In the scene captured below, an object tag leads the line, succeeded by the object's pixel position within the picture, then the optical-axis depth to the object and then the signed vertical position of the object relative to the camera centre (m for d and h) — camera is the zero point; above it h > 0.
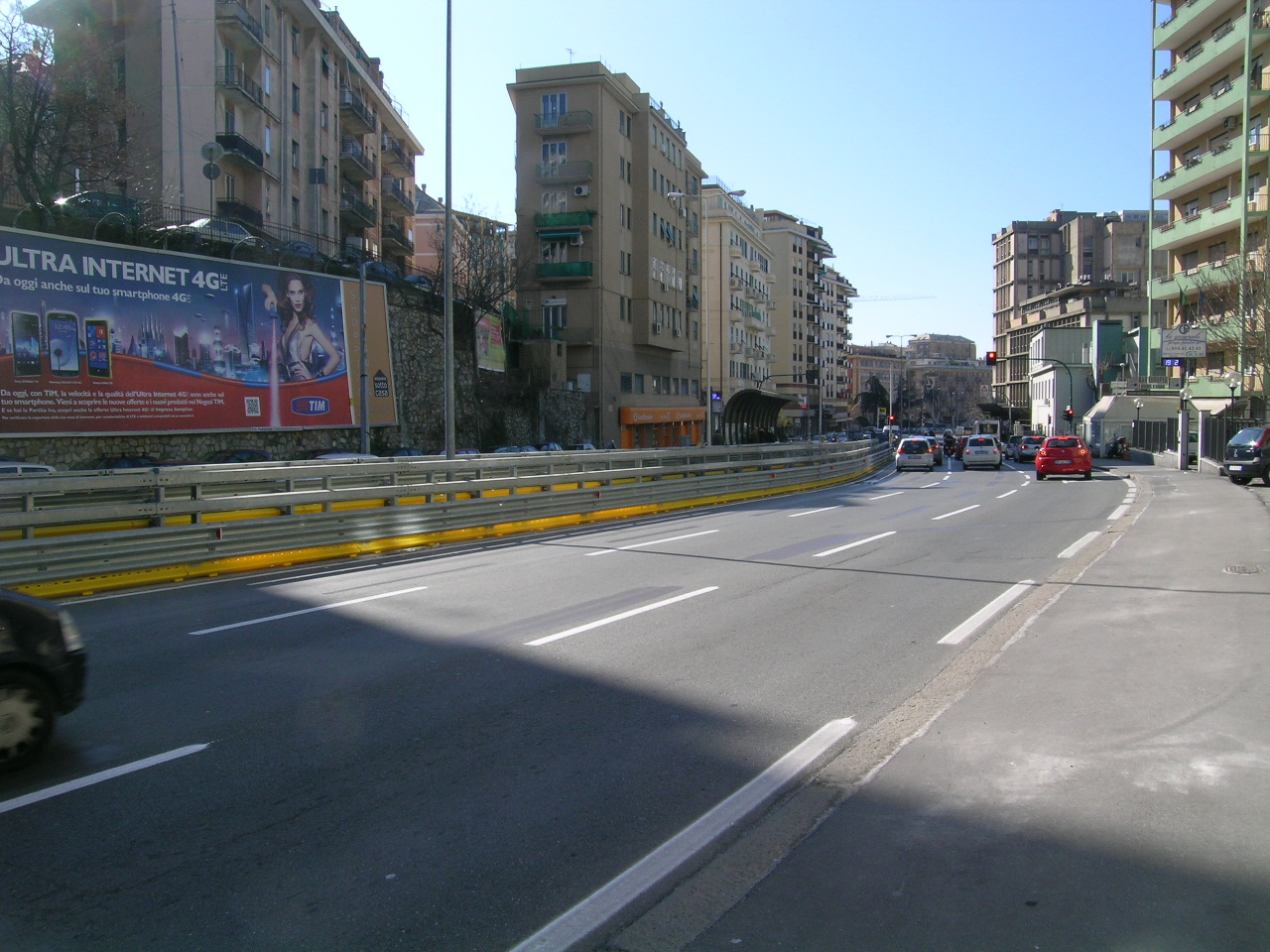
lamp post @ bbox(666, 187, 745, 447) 37.73 +1.74
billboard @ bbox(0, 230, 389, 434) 24.22 +2.78
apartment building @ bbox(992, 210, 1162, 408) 105.88 +21.10
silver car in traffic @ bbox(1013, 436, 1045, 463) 57.07 -1.41
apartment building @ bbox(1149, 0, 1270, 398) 42.16 +12.83
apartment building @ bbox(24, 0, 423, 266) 38.03 +14.80
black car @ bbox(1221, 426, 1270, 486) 27.47 -1.01
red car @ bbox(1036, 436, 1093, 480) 33.56 -1.17
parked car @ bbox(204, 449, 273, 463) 27.47 -0.61
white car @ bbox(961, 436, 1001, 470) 44.97 -1.32
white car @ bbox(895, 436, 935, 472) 43.75 -1.28
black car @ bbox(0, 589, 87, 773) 5.04 -1.31
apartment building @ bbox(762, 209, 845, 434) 115.75 +15.54
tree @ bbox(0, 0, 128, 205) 29.05 +10.49
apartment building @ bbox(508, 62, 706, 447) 55.47 +12.34
